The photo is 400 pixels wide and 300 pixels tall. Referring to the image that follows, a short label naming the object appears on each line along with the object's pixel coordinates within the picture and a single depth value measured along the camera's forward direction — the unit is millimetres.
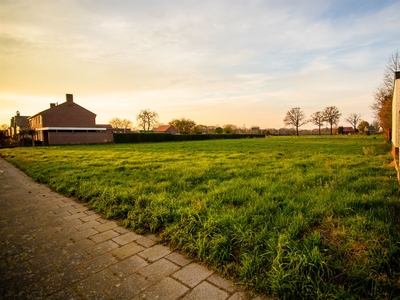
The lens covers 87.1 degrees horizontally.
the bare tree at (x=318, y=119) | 72312
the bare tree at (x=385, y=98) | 18819
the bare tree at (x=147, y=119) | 77250
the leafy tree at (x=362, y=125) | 79625
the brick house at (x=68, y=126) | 37844
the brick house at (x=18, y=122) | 56003
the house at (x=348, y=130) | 83969
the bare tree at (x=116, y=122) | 98750
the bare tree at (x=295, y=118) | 73562
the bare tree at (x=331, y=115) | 70000
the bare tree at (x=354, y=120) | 85938
